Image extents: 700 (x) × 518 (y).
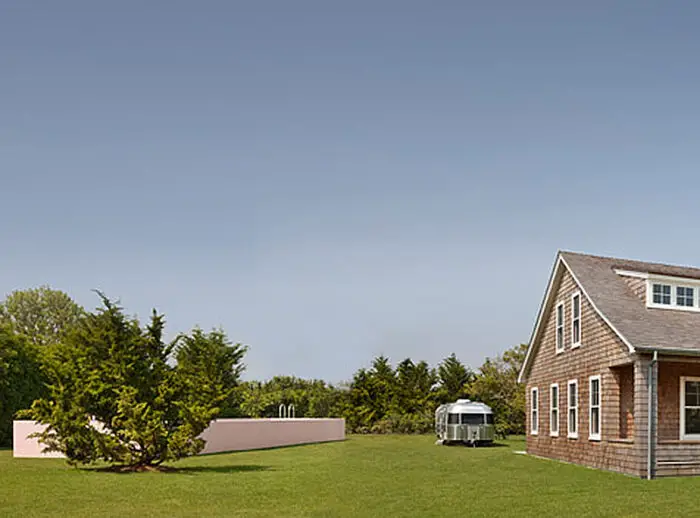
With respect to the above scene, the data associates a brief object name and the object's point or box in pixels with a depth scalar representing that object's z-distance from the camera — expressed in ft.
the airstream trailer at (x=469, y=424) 112.37
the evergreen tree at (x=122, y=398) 68.23
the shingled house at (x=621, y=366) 64.75
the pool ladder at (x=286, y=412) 156.13
